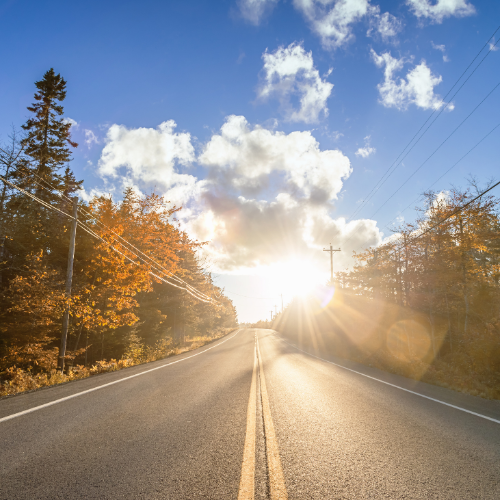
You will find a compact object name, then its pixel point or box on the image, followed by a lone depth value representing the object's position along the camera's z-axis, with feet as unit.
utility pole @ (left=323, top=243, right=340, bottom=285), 122.21
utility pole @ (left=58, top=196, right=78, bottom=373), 41.27
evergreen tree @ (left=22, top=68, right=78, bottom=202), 62.95
